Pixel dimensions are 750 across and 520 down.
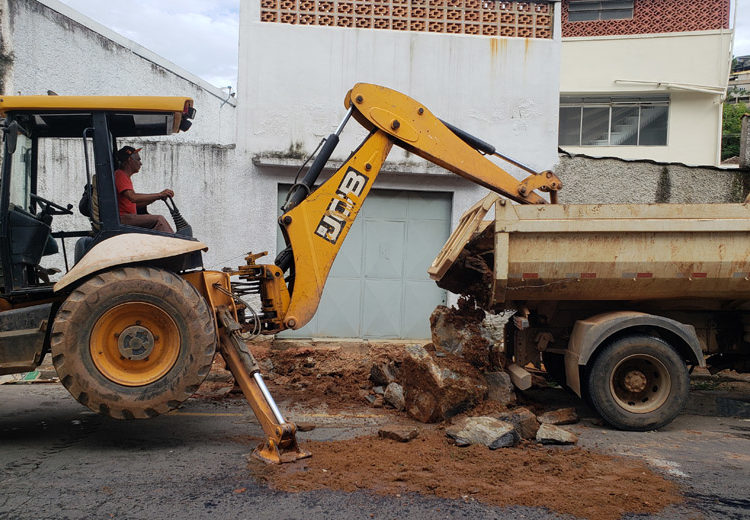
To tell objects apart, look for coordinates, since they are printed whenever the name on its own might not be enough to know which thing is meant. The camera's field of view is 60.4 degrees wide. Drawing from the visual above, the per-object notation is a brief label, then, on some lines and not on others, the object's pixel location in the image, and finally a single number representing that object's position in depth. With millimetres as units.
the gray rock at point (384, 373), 6695
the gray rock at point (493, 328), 6359
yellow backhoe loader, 4523
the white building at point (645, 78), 16547
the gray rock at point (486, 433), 4770
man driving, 5047
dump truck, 5555
